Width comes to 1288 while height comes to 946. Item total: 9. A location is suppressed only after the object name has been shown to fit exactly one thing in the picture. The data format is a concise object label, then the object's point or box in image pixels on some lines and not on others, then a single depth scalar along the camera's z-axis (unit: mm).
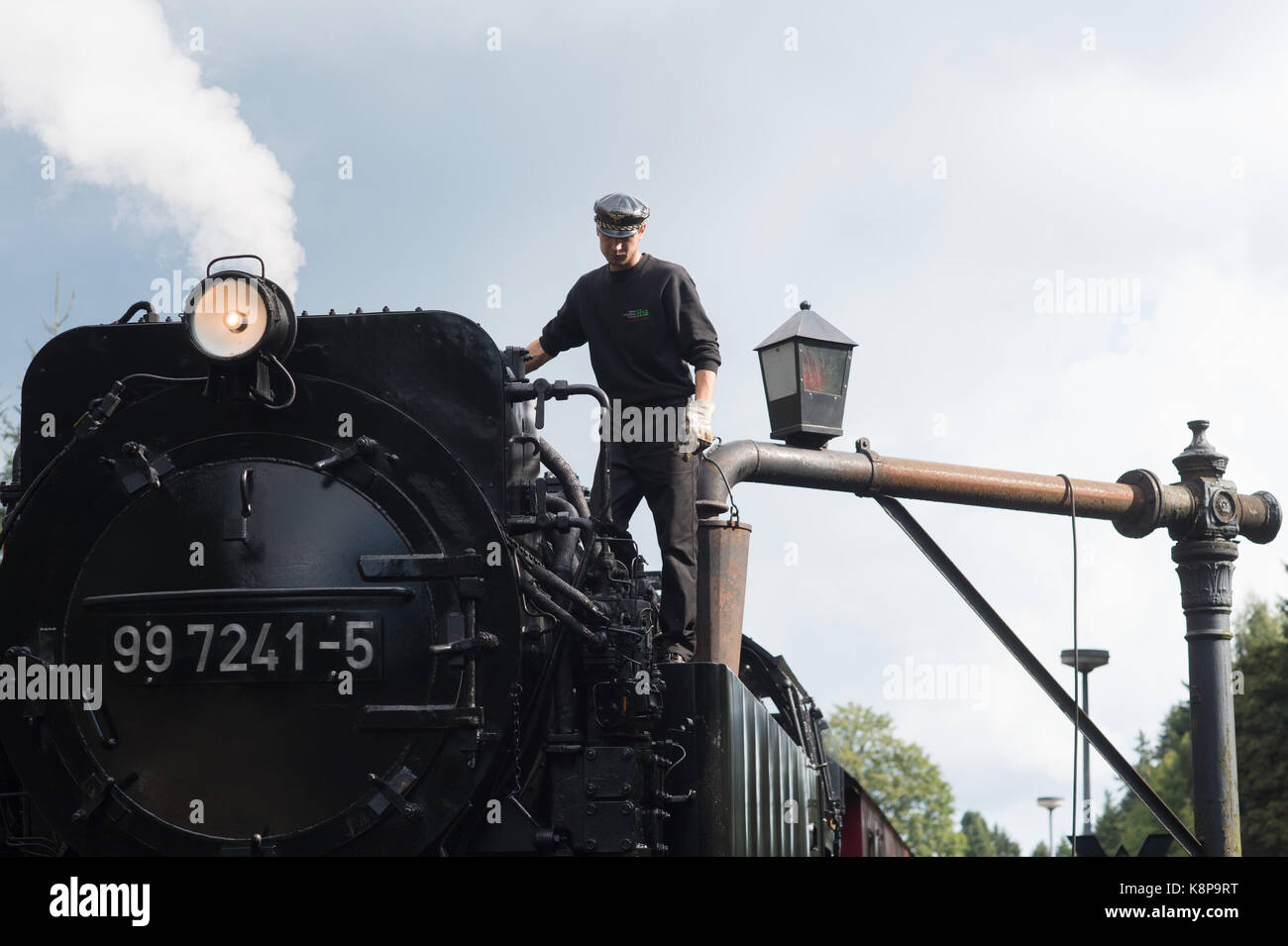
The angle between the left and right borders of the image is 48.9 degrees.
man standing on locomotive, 5160
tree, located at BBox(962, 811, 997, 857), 89462
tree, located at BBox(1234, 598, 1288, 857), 21469
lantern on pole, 9469
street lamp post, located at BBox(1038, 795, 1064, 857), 32656
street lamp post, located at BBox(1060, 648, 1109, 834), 19812
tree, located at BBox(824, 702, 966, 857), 60375
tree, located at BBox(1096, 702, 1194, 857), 38022
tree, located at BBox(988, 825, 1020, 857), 92688
